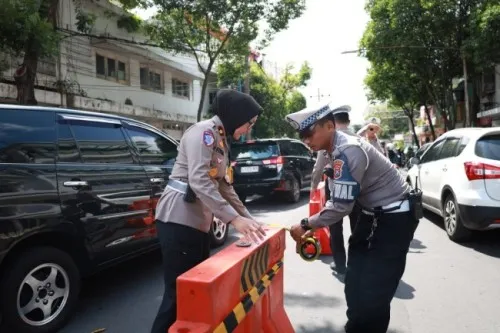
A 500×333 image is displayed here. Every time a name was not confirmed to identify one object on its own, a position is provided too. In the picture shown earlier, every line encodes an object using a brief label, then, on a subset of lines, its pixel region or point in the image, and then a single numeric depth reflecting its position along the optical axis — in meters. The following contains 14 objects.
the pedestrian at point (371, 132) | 5.46
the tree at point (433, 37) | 17.23
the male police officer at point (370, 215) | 2.44
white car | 5.41
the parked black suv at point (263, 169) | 9.80
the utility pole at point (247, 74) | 17.78
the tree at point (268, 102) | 28.05
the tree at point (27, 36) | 7.41
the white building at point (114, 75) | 13.10
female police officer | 2.38
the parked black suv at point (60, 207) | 3.09
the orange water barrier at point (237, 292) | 1.73
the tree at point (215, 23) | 14.26
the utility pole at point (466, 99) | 19.60
